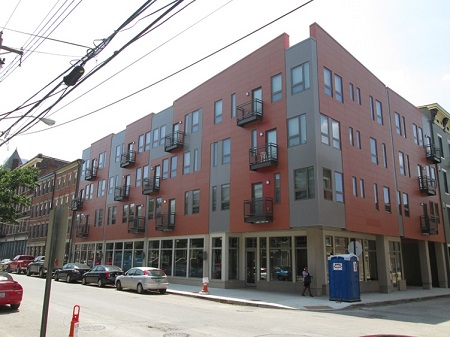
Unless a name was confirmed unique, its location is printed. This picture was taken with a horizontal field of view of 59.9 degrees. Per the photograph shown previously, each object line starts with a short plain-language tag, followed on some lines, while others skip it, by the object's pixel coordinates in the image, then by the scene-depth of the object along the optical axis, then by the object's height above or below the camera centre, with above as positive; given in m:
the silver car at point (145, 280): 22.14 -1.16
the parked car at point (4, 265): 44.31 -0.88
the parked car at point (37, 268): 35.67 -0.93
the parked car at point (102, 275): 26.78 -1.12
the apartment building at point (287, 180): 22.53 +5.45
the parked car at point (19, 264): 41.59 -0.69
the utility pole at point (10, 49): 12.21 +6.38
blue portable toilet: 18.80 -0.77
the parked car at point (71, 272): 30.47 -1.09
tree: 40.69 +7.22
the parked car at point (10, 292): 13.63 -1.19
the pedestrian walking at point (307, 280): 20.48 -0.95
